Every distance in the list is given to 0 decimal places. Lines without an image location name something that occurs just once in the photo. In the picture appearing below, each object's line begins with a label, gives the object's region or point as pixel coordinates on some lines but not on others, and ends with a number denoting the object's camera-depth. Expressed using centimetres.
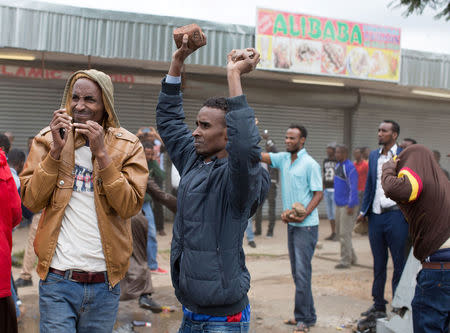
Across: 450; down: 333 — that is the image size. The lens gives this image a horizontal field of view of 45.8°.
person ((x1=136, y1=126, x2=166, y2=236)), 1173
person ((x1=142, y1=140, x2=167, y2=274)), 740
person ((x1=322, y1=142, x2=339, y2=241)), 1230
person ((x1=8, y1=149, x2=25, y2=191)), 580
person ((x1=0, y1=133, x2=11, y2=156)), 543
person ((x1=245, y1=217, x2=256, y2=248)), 1072
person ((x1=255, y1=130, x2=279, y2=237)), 1240
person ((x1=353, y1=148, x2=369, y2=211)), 1243
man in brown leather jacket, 289
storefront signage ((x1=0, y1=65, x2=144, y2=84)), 1233
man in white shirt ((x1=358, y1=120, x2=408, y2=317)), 586
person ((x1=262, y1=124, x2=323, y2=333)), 568
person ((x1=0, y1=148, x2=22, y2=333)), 325
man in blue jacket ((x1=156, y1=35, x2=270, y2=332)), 247
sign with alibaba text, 1261
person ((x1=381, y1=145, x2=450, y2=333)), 378
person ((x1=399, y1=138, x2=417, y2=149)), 724
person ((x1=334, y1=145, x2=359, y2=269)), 904
